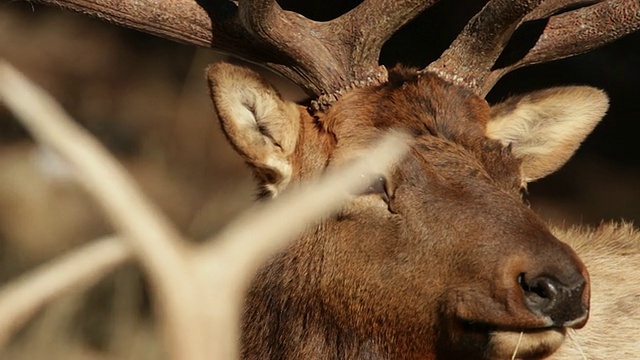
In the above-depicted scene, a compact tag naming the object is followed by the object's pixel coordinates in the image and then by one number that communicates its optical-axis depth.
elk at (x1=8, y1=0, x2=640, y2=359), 10.82
